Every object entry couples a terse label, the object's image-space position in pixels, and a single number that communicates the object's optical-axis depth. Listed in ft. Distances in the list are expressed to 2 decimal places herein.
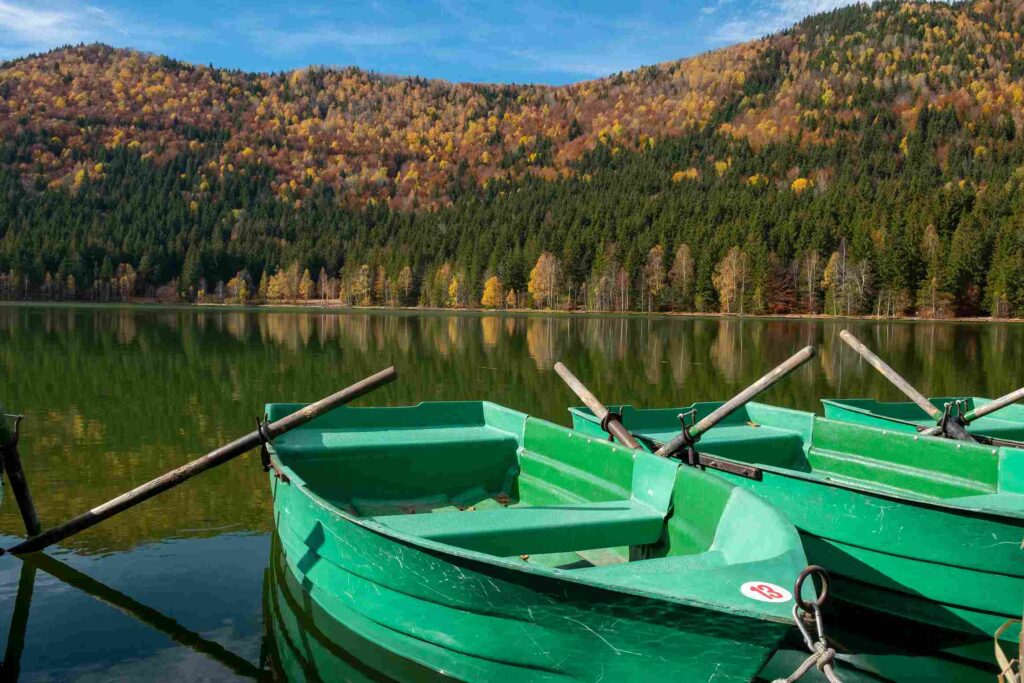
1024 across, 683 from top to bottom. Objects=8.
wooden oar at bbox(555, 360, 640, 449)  32.63
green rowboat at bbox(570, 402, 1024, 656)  21.42
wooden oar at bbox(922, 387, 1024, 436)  36.78
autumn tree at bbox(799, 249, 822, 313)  330.95
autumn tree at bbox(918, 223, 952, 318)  293.23
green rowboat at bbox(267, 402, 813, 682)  15.49
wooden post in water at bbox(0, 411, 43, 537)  29.22
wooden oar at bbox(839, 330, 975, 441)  36.14
